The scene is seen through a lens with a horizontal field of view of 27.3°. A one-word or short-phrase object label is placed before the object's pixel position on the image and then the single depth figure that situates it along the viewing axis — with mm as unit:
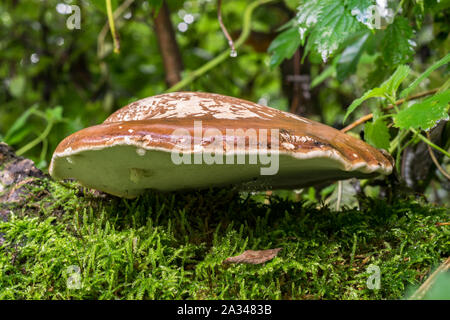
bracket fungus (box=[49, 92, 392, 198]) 363
